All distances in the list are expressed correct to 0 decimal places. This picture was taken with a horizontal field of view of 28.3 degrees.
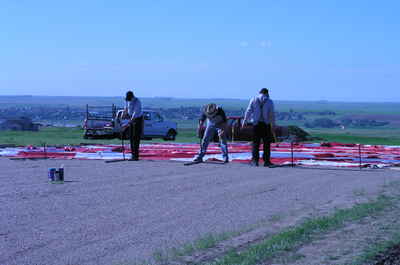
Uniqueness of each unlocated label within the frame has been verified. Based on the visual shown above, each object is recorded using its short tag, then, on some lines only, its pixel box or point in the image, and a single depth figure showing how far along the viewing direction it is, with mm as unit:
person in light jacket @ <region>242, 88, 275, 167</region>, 19406
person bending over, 20688
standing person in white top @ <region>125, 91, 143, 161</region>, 20953
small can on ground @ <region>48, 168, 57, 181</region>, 15336
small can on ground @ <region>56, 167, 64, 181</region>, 15326
